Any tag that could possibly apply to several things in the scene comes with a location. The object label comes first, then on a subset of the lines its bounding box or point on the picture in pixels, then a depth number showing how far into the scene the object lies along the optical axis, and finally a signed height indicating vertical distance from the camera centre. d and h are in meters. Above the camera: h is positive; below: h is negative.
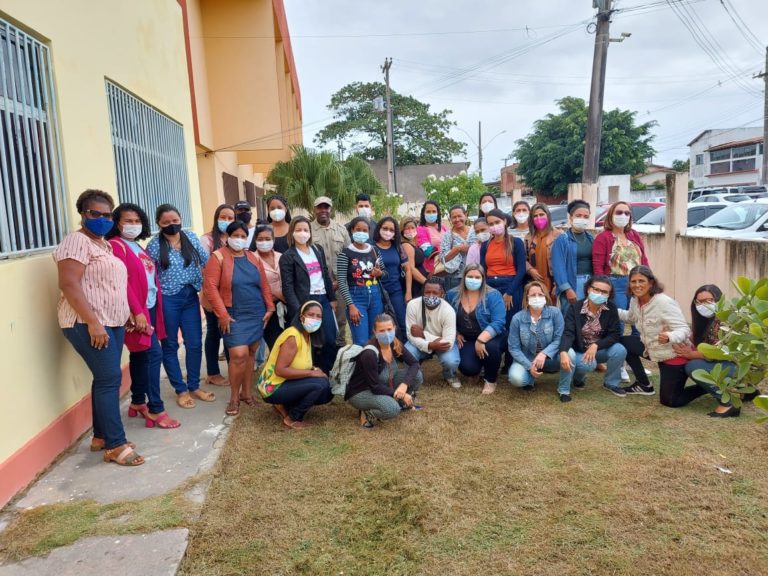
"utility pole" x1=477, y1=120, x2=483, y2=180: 45.47 +5.83
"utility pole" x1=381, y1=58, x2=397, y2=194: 25.83 +3.95
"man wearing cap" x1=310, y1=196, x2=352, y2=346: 5.52 +0.02
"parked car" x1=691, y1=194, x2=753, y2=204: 20.58 +0.76
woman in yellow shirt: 4.20 -1.03
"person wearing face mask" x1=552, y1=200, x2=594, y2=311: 5.24 -0.32
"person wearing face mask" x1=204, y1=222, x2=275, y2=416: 4.52 -0.47
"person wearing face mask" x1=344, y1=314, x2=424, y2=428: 4.28 -1.16
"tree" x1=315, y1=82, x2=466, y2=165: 38.41 +7.33
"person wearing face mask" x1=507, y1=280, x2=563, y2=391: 4.93 -0.98
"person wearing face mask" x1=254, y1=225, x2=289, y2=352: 4.99 -0.28
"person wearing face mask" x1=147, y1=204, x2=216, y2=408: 4.46 -0.35
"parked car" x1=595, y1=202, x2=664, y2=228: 16.18 +0.38
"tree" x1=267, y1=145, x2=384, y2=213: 15.15 +1.59
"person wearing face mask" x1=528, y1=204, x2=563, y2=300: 5.45 -0.19
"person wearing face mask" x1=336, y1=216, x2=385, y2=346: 5.14 -0.42
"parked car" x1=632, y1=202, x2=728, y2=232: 12.30 +0.09
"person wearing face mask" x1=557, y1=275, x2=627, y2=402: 4.86 -0.99
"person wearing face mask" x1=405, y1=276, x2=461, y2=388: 5.11 -0.90
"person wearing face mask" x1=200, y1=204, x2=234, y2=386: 5.21 -0.63
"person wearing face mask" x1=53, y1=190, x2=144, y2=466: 3.36 -0.38
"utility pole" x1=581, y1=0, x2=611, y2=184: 11.97 +2.98
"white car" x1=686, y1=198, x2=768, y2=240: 9.24 -0.08
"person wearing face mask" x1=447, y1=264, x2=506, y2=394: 5.14 -0.90
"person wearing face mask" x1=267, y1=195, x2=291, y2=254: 5.56 +0.22
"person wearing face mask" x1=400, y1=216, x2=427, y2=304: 5.89 -0.30
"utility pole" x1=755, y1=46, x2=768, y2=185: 26.11 +4.80
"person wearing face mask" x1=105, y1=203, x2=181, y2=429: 3.88 -0.52
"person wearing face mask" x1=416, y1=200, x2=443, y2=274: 6.34 -0.03
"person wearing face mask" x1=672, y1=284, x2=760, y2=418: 4.35 -0.96
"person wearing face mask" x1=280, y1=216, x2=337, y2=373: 4.79 -0.37
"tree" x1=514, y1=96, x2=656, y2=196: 31.67 +4.48
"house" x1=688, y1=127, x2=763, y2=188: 39.47 +4.57
